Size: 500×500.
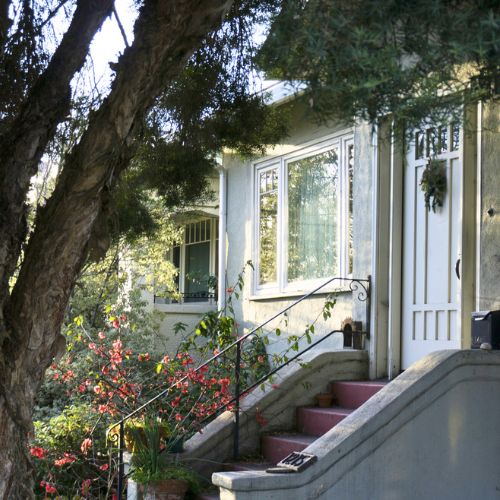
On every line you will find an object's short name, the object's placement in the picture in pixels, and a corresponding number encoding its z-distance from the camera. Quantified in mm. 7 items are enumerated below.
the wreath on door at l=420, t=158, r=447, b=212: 8492
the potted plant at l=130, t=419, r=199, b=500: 7875
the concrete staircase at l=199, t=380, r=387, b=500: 8305
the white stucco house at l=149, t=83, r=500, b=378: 8039
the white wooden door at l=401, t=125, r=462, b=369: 8359
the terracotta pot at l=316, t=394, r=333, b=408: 8867
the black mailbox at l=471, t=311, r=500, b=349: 7156
